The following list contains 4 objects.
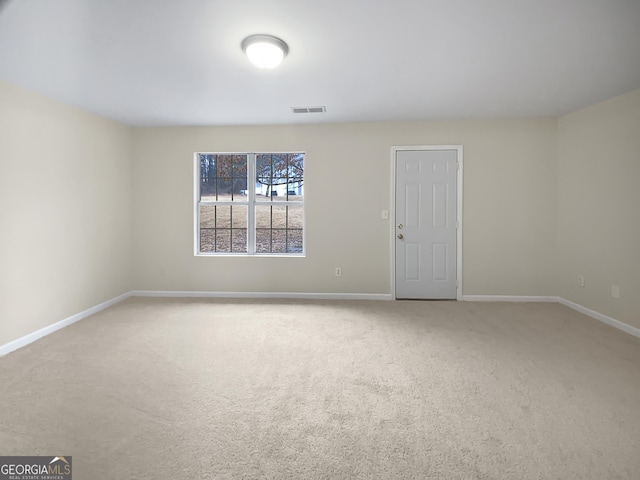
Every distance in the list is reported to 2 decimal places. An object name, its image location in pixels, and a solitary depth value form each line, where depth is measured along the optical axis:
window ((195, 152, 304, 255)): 4.72
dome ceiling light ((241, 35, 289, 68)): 2.22
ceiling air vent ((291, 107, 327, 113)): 3.79
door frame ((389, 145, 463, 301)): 4.37
